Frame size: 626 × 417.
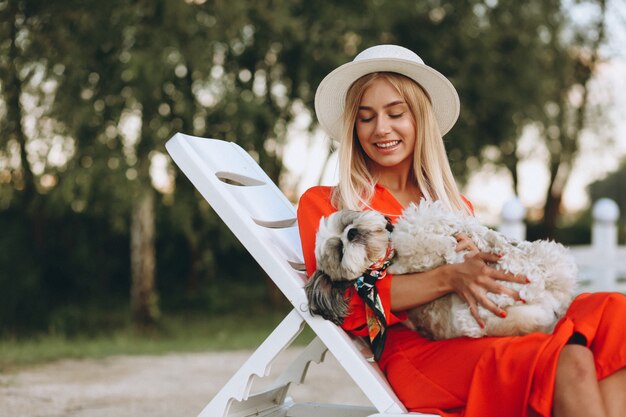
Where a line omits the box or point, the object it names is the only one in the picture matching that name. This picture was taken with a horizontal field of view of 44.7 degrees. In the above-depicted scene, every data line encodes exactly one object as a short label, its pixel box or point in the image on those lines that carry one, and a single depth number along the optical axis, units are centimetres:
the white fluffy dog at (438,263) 223
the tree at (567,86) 1049
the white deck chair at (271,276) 226
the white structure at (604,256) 890
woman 205
